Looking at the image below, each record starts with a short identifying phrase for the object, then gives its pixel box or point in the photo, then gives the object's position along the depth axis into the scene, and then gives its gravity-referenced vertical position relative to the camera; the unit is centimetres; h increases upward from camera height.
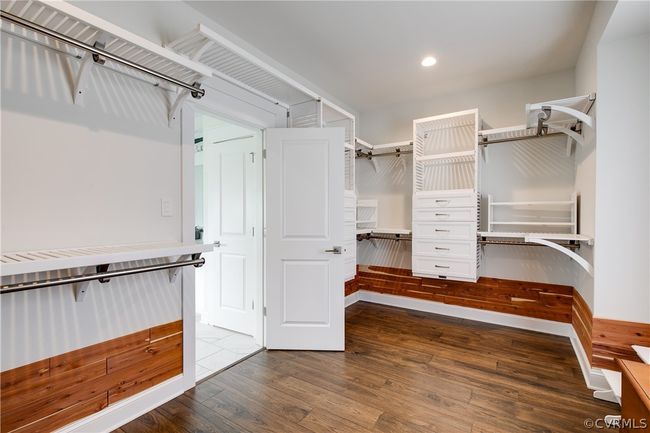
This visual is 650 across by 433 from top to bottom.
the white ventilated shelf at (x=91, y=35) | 119 +83
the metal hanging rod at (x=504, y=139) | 296 +77
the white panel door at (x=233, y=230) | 293 -15
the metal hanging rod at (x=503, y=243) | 307 -29
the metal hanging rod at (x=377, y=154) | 385 +80
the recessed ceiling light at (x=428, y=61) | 279 +145
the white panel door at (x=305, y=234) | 269 -17
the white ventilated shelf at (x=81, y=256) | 114 -17
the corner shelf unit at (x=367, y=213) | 396 +3
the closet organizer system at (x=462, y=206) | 295 +9
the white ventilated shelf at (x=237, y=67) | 179 +107
